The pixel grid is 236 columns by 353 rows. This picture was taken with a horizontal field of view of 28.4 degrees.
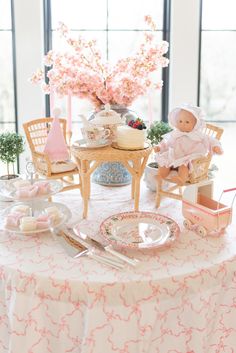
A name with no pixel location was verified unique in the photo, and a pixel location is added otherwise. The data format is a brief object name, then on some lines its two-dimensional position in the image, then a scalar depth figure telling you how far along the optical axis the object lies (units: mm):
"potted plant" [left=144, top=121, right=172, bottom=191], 3084
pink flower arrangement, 2711
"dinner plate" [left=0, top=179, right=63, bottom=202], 2092
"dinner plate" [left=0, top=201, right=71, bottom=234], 2028
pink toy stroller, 2062
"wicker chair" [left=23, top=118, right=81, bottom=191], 2672
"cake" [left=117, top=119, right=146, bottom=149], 2418
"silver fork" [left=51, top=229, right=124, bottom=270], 1837
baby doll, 2551
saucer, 2440
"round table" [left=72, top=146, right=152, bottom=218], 2380
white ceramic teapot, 2451
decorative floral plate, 1956
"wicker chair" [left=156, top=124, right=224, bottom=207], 2551
